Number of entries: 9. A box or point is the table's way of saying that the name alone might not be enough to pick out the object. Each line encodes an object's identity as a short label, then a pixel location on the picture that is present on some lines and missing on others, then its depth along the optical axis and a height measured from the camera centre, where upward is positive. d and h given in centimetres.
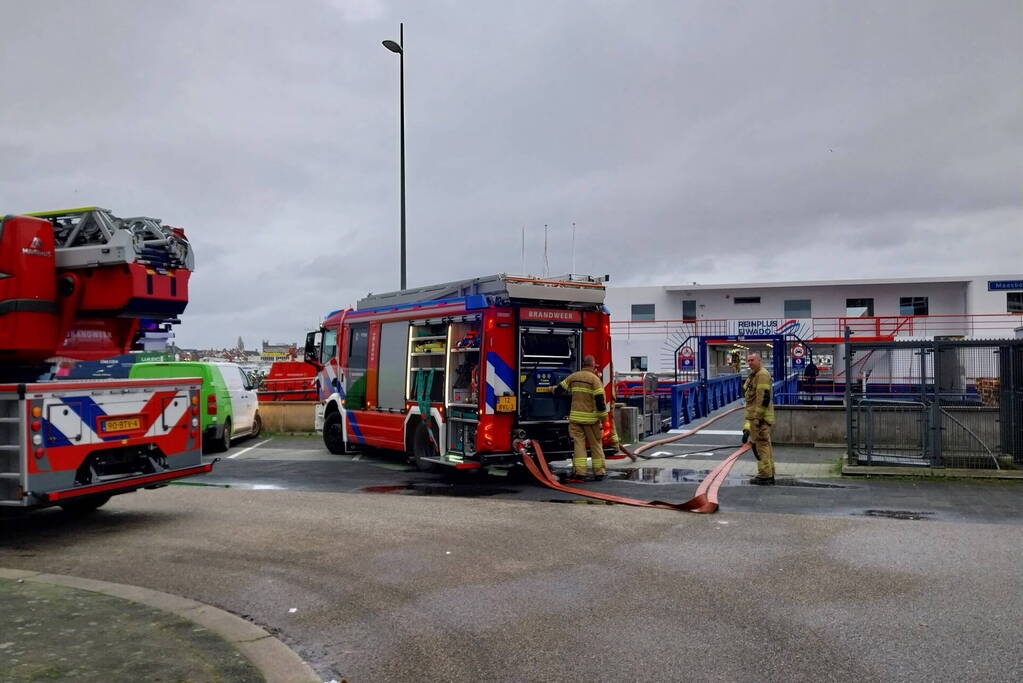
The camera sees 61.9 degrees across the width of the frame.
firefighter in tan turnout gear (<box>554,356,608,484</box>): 1188 -55
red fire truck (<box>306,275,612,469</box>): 1173 +20
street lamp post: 1907 +707
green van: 1591 -38
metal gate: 1202 -53
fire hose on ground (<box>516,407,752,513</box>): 948 -140
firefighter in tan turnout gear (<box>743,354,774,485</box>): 1134 -54
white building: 3397 +271
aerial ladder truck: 786 +31
